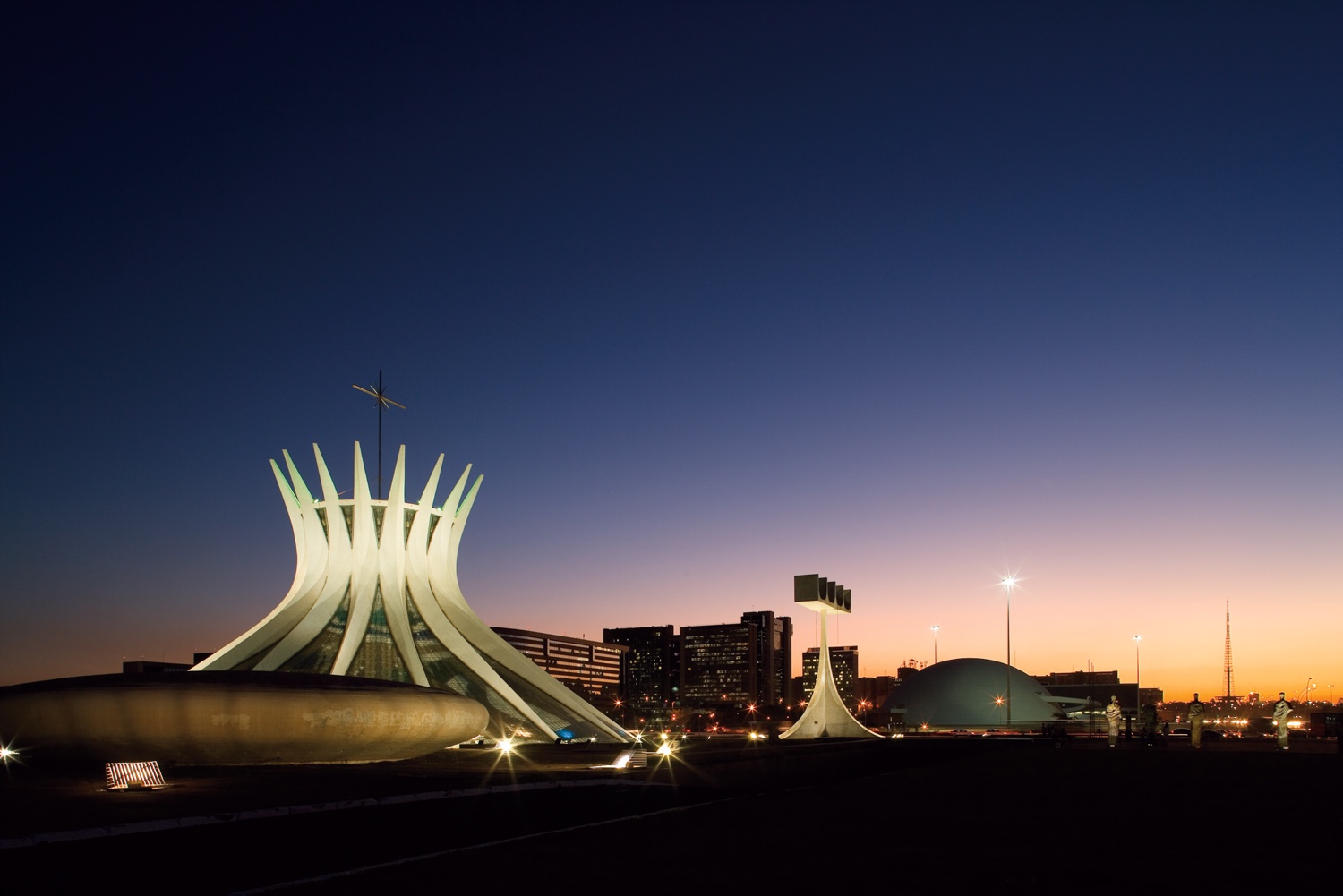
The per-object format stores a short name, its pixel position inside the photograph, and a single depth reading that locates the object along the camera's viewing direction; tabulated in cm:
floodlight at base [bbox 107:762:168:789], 1273
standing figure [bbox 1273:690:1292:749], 3114
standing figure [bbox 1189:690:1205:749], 3155
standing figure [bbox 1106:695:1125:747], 3286
